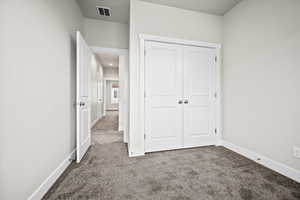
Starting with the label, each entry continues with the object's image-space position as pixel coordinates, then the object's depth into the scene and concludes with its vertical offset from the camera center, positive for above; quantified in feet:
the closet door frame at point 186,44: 7.63 +1.98
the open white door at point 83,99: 6.59 -0.05
